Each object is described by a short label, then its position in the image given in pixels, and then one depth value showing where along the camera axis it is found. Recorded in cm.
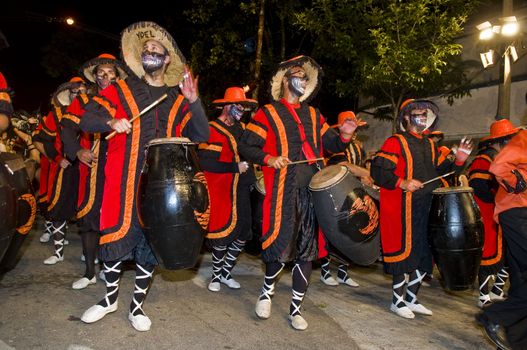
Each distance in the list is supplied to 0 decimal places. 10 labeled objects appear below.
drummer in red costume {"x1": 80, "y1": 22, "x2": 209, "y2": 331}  371
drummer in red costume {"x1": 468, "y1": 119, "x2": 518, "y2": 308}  555
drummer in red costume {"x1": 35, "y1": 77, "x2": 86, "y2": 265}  589
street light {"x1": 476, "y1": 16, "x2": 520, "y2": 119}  1004
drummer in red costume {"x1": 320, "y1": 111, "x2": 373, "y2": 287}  612
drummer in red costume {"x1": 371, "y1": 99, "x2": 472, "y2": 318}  500
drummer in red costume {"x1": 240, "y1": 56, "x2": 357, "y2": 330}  430
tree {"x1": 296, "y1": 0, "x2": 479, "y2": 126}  1122
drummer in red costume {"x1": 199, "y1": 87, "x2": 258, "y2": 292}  563
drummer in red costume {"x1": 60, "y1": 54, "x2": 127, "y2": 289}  454
